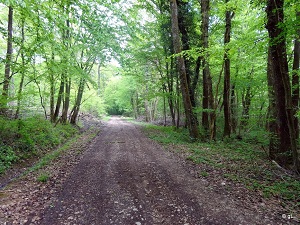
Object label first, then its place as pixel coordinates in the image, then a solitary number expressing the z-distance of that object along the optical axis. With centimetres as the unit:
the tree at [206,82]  1022
